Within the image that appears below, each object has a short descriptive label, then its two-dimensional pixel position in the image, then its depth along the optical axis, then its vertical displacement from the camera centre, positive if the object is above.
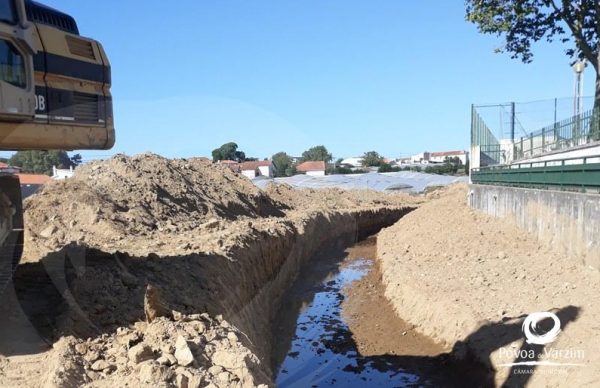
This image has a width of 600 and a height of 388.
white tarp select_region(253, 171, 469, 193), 51.72 -2.03
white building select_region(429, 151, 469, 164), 144.24 +1.21
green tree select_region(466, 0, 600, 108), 20.72 +5.51
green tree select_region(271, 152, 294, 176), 103.10 +0.10
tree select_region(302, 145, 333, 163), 130.49 +2.02
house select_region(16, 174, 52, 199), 29.15 -0.38
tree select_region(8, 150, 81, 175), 39.24 +0.79
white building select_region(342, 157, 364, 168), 154.35 +0.47
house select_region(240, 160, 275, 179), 75.93 -0.48
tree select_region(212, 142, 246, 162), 102.29 +2.61
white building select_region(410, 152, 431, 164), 148.48 +0.68
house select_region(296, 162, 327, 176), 87.06 -0.90
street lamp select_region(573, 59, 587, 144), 21.22 +2.96
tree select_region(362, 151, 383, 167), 108.50 +0.37
